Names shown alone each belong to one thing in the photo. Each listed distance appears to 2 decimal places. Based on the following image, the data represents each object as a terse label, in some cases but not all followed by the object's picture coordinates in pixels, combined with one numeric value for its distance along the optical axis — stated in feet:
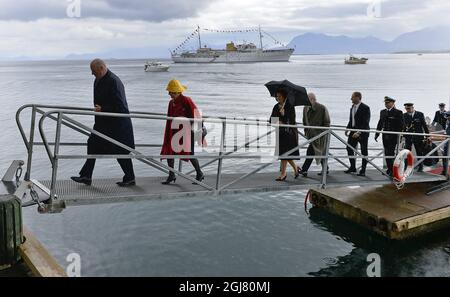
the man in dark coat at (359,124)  29.86
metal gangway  18.74
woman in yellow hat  22.35
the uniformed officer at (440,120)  47.93
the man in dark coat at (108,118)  20.20
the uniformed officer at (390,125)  31.04
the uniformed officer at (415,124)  34.30
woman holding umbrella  25.57
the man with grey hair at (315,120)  28.68
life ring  28.48
